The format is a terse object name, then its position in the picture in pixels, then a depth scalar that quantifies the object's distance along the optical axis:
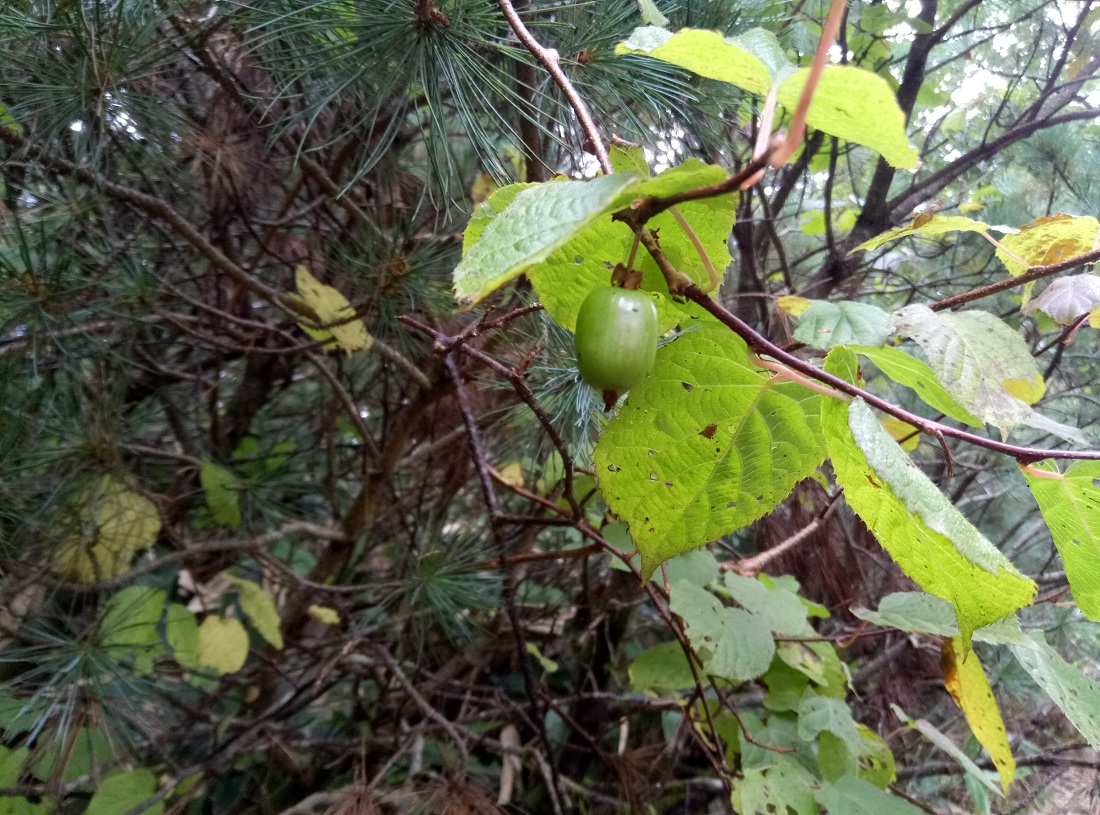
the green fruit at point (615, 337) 0.26
